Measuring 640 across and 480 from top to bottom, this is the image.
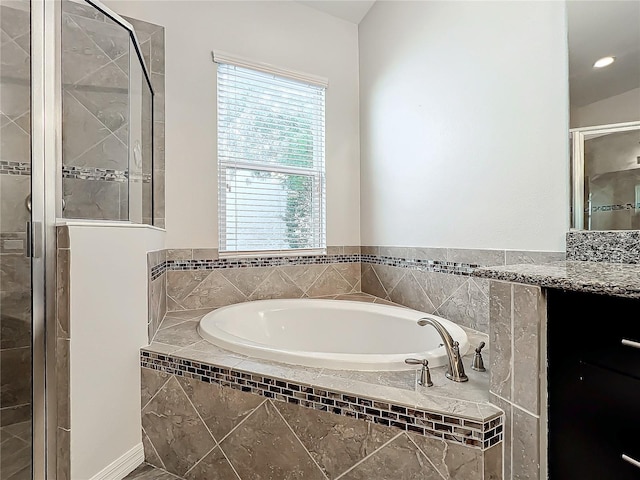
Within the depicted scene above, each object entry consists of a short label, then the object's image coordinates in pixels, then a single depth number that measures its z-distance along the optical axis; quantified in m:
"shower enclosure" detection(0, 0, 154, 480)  1.22
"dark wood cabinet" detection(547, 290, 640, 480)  0.74
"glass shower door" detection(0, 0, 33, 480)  1.21
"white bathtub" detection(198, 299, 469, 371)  1.77
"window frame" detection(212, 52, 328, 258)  2.49
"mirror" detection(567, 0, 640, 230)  1.20
